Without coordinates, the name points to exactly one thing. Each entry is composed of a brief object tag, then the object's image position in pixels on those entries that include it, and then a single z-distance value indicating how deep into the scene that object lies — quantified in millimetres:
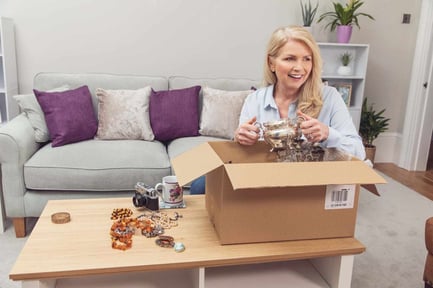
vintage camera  1434
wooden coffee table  1065
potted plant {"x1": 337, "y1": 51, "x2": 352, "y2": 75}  3398
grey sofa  2068
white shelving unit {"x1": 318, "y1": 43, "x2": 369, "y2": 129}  3393
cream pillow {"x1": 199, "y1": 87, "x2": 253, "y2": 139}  2613
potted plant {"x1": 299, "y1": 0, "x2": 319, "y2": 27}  3203
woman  1336
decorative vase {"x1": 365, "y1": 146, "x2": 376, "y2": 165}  3477
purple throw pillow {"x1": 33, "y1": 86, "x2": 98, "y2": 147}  2324
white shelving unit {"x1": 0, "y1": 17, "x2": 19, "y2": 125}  2639
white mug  1462
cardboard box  1056
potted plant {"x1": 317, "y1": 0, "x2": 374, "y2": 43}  3203
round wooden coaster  1308
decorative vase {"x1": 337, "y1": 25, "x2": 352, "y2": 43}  3258
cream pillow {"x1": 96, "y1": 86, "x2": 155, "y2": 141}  2496
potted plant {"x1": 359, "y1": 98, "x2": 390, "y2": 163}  3508
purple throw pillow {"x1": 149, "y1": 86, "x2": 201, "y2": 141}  2584
